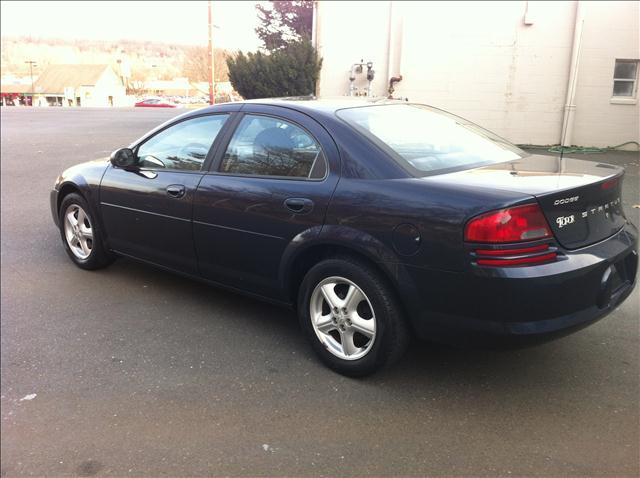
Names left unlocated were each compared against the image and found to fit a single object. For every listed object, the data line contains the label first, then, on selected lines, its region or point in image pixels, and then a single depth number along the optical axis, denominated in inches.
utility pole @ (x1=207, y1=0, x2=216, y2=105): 1170.0
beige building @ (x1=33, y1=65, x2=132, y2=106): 2819.9
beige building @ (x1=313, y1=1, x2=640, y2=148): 558.9
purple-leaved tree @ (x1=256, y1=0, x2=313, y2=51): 872.9
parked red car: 2183.8
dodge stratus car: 101.8
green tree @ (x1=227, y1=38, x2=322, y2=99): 599.5
